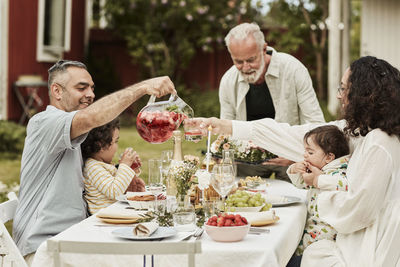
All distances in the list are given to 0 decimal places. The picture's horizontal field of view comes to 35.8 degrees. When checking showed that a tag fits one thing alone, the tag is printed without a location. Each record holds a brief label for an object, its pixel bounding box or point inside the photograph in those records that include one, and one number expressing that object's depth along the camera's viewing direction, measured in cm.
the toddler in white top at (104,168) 336
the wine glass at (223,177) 280
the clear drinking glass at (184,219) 263
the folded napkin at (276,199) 329
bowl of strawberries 240
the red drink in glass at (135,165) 379
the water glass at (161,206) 277
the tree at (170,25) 1433
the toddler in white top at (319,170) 315
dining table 232
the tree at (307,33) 1350
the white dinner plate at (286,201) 322
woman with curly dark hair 265
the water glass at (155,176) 302
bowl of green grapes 289
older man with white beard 449
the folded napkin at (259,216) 273
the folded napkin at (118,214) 281
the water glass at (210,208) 278
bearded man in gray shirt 298
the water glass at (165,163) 311
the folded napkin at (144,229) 246
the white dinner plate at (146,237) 244
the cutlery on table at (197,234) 251
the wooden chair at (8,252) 254
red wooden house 1165
